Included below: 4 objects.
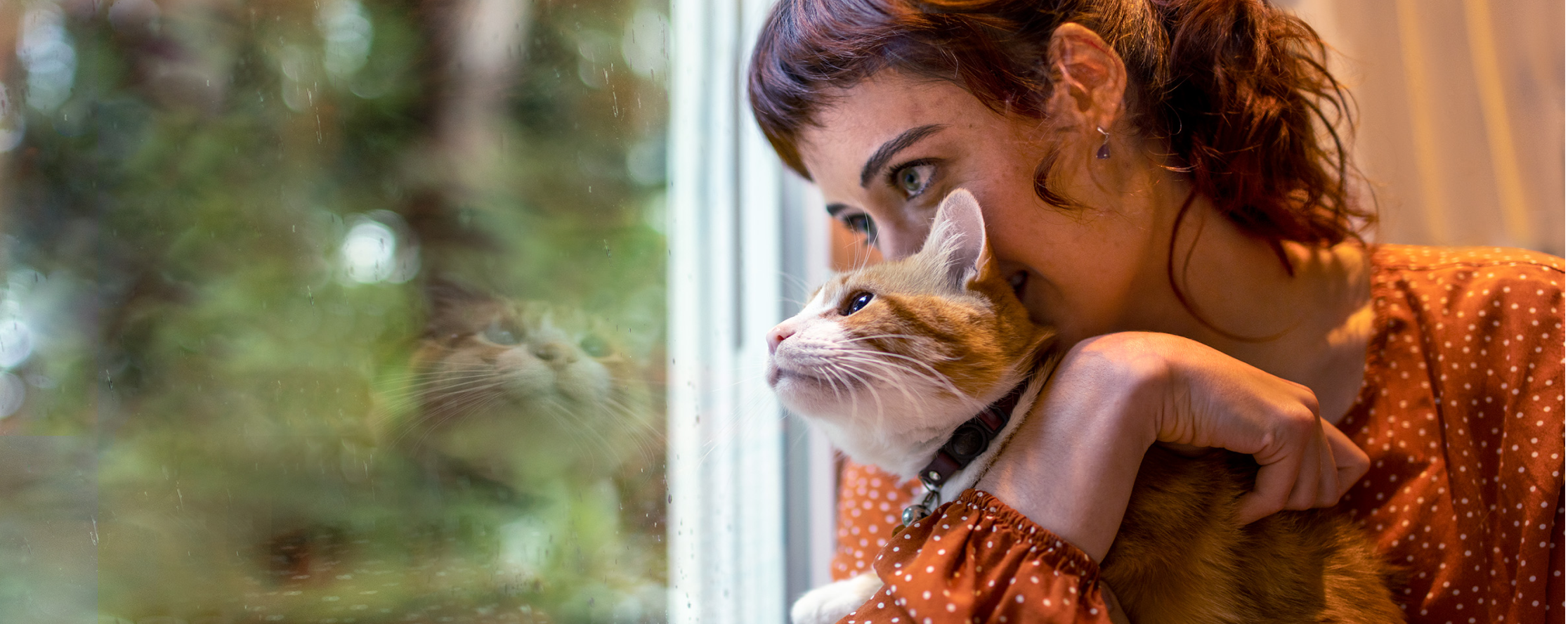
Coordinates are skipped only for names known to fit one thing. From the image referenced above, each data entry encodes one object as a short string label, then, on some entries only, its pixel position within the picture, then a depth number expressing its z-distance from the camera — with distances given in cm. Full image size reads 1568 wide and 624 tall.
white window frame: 113
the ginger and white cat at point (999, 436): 82
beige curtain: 123
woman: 80
